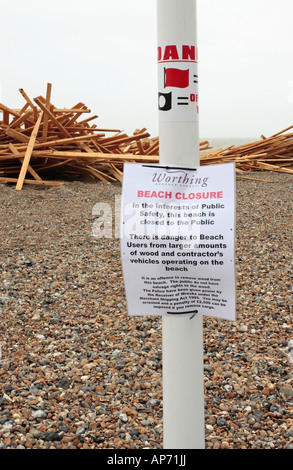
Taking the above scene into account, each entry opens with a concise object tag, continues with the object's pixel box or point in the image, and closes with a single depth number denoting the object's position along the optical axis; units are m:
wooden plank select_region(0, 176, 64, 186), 7.29
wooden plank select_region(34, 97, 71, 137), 7.16
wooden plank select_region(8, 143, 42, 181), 7.40
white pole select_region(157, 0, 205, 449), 1.58
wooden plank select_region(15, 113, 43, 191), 6.98
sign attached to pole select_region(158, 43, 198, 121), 1.59
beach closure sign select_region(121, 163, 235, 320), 1.56
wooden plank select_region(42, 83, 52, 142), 7.43
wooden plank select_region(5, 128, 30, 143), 7.55
